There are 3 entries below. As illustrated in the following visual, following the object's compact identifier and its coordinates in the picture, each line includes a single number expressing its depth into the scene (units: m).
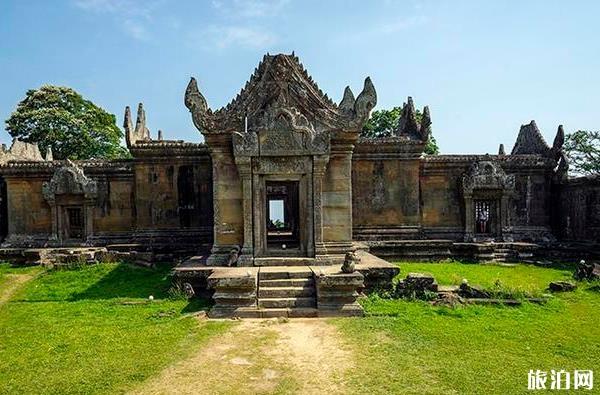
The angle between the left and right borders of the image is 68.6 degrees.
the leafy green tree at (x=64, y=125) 35.06
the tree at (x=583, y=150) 38.66
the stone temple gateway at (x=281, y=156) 11.53
